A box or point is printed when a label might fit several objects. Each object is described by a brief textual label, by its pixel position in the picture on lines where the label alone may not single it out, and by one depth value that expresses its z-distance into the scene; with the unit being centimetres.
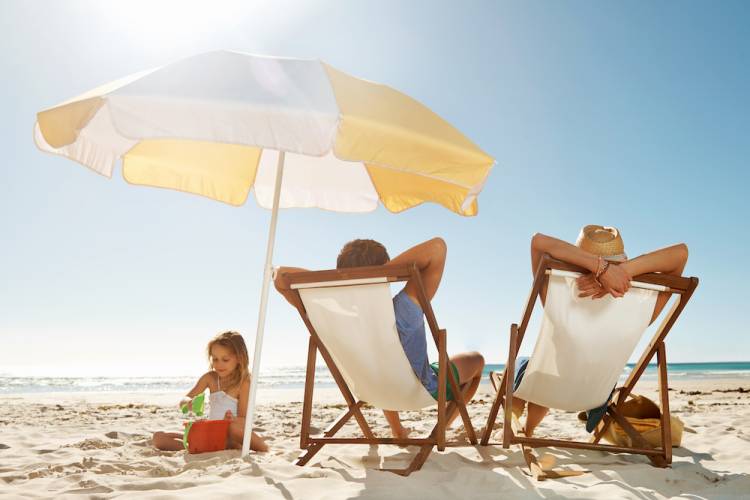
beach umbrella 246
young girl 386
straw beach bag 350
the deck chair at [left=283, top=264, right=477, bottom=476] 285
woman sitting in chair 278
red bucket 354
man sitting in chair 310
